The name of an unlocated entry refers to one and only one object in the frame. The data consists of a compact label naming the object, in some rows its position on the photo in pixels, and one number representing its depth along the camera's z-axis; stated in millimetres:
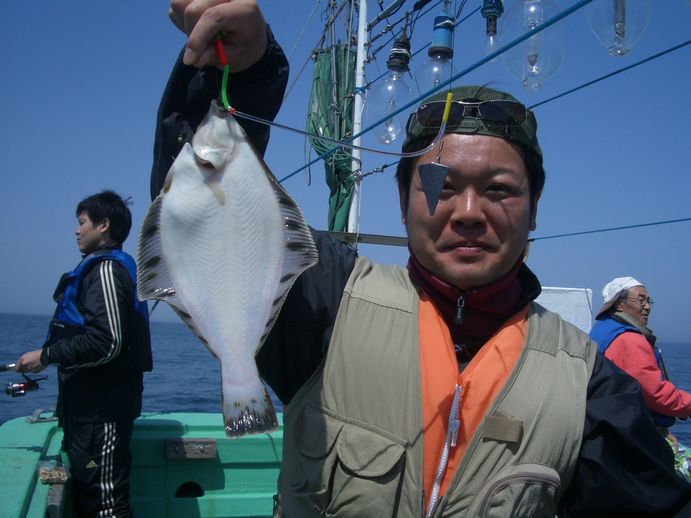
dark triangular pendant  1608
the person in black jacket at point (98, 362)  3367
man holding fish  1535
